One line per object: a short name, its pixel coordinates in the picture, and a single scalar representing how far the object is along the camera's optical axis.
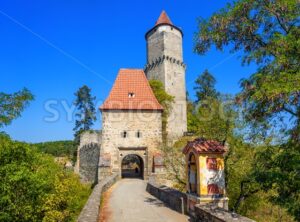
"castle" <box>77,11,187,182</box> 24.39
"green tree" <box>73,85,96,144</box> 46.99
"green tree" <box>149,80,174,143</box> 31.84
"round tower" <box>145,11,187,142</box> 35.53
